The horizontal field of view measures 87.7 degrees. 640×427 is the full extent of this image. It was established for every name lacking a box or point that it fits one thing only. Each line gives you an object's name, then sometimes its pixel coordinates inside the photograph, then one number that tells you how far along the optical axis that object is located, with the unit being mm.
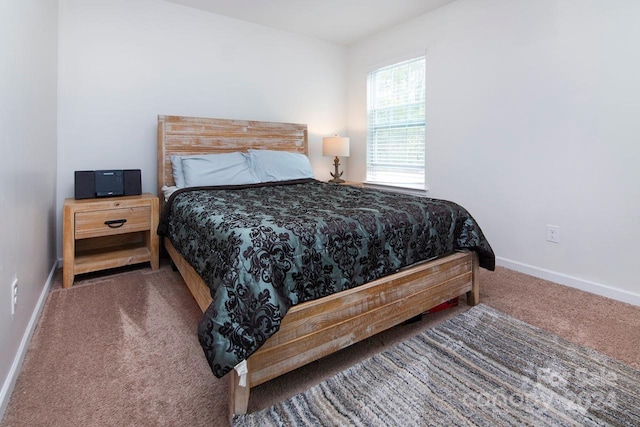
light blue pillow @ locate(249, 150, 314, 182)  3096
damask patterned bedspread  1156
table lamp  3697
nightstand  2312
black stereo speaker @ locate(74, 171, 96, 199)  2475
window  3400
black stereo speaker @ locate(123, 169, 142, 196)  2662
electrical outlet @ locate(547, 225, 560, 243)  2459
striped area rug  1205
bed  1238
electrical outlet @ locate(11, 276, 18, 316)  1375
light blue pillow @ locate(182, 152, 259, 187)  2760
